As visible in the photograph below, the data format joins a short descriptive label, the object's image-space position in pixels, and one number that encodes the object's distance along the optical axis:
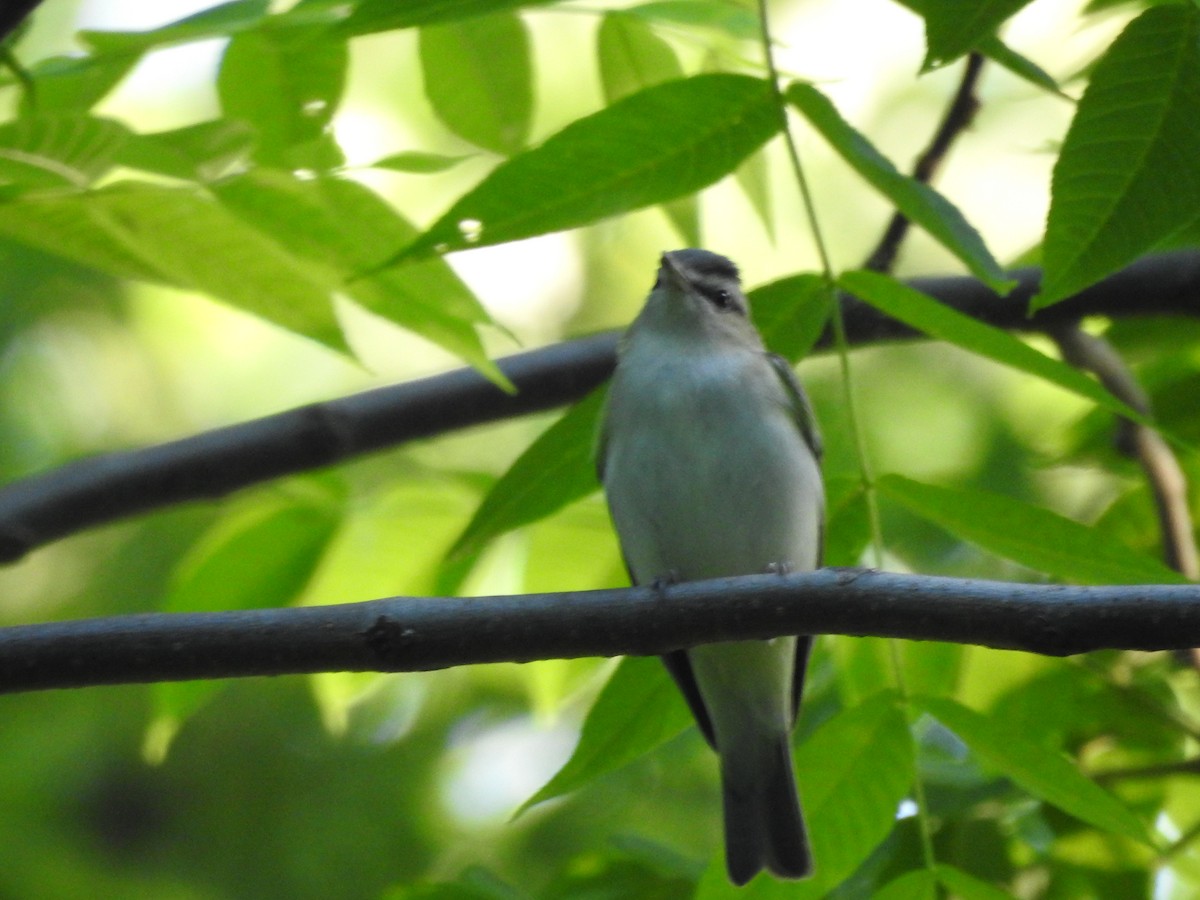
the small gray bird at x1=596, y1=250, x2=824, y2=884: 7.63
